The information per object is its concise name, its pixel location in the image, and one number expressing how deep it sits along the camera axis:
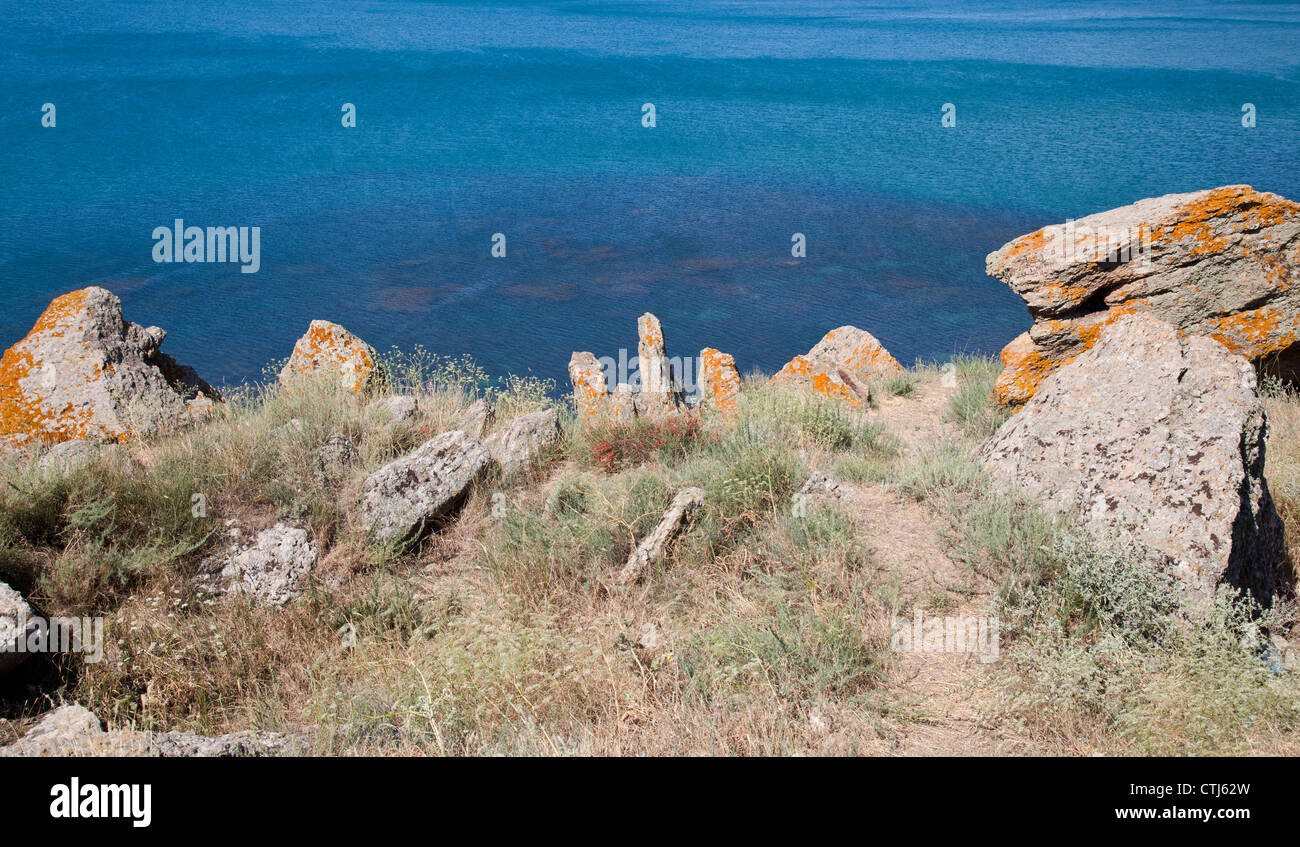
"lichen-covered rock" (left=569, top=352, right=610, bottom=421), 9.84
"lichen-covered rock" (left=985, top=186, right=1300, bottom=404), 7.74
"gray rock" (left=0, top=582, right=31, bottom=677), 4.55
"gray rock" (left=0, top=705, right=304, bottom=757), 3.40
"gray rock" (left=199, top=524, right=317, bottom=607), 5.75
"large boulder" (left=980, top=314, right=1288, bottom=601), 4.44
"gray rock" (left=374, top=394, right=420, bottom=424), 8.41
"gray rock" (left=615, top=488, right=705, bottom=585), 5.45
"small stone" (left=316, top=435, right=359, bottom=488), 7.02
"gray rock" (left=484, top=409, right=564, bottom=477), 7.61
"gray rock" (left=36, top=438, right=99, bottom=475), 6.25
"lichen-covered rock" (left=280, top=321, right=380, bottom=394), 9.80
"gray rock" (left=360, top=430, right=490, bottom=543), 6.47
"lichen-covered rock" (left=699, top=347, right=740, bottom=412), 10.50
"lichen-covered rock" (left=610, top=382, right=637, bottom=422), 8.52
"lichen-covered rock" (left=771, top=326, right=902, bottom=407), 9.70
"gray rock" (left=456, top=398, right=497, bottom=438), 8.67
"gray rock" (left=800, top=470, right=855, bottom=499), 5.91
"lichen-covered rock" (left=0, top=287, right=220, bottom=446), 8.10
